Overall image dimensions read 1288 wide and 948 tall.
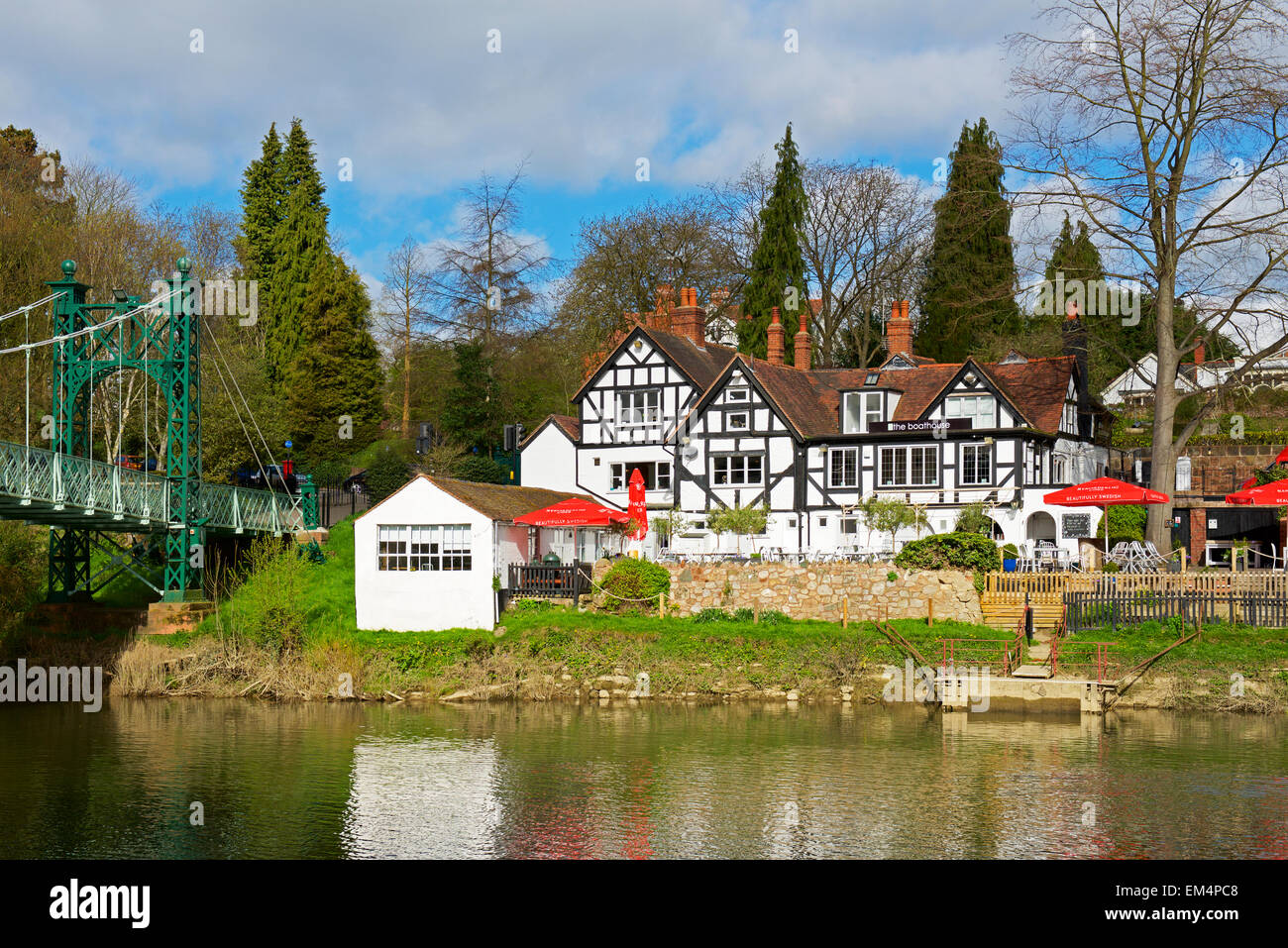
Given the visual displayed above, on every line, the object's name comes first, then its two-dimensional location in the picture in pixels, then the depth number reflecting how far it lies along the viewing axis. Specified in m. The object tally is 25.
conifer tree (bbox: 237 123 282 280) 60.31
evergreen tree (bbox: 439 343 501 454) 52.53
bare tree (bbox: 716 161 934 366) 62.03
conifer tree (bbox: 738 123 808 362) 57.75
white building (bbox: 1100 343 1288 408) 61.72
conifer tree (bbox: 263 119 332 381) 57.69
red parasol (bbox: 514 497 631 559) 37.94
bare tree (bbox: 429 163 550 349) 55.31
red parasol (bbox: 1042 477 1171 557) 36.25
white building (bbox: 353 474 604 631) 36.62
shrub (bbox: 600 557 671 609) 36.22
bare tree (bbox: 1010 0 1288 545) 36.06
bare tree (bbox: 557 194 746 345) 60.44
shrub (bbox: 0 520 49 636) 37.78
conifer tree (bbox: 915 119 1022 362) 58.34
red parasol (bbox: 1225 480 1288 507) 34.88
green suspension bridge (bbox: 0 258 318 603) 34.72
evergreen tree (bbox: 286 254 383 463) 55.09
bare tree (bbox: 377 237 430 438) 58.34
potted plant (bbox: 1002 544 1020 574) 38.44
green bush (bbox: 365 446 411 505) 48.50
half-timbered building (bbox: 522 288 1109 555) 44.44
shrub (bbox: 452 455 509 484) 50.88
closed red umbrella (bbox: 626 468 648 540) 39.91
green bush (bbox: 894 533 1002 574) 35.09
